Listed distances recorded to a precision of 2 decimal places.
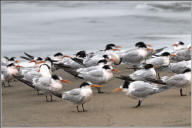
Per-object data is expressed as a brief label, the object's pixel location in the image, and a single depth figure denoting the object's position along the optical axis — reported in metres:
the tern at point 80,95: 12.44
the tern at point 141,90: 12.52
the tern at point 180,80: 13.12
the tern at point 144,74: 14.52
